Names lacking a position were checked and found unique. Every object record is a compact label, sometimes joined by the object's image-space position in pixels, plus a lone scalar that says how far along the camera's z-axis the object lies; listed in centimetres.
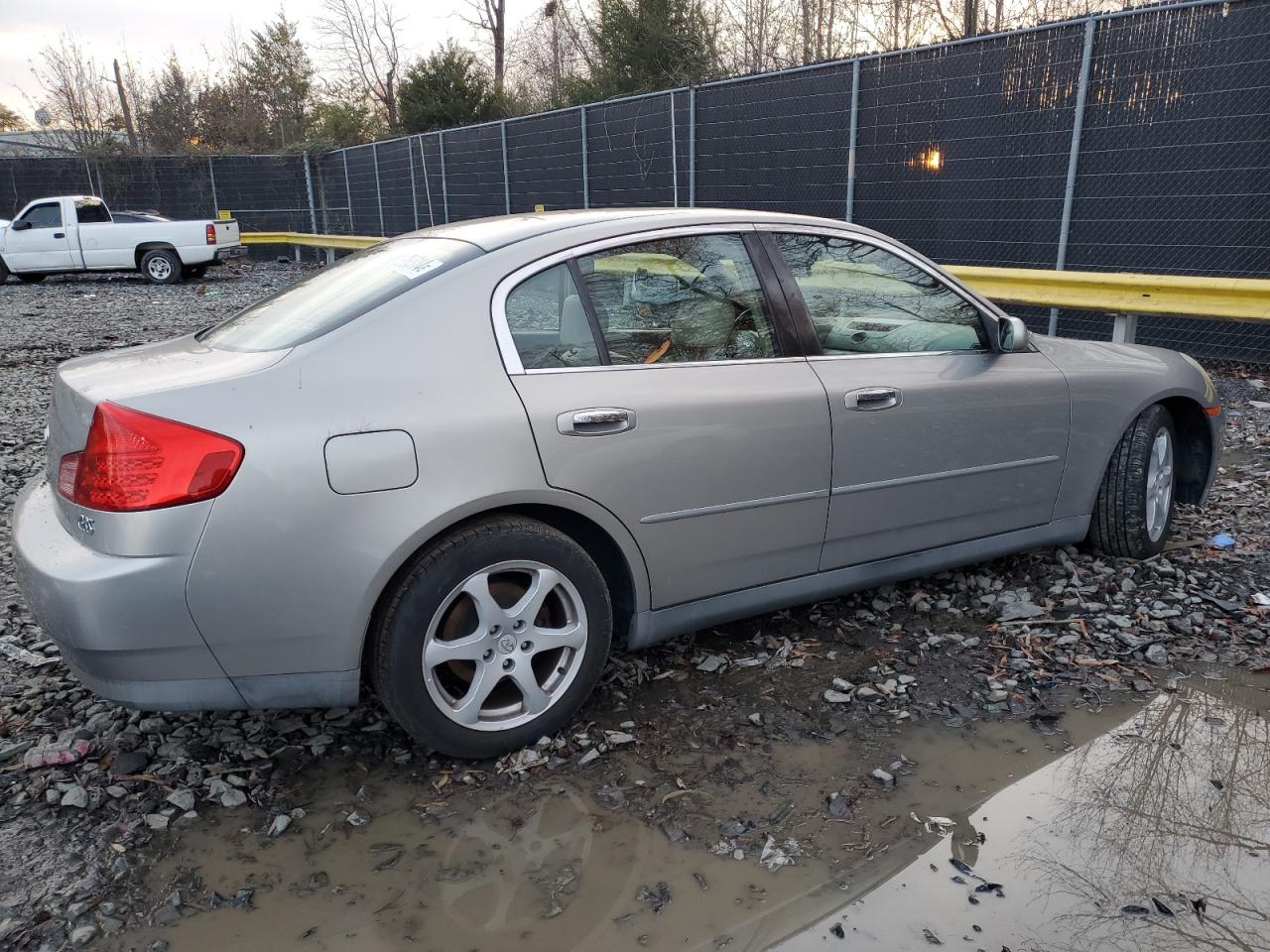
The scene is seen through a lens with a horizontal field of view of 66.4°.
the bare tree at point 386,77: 3950
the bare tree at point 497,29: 3756
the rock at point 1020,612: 394
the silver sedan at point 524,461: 255
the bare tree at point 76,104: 3434
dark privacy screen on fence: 799
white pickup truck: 1909
